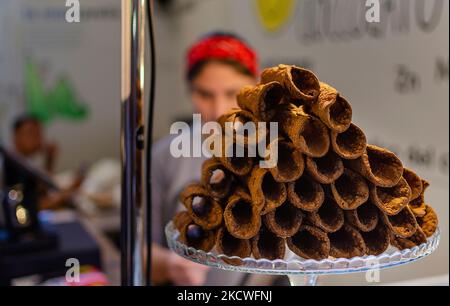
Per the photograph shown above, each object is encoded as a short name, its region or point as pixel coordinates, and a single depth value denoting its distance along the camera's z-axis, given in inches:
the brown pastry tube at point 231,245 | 23.1
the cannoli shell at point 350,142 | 22.0
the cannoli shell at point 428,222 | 25.5
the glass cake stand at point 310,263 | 22.3
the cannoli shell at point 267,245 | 23.0
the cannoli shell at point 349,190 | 22.4
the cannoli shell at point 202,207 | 24.3
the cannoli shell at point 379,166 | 22.6
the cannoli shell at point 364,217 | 23.0
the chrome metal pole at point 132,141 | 25.9
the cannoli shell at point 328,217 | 22.5
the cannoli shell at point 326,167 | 21.9
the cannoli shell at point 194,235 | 24.6
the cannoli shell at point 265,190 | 22.1
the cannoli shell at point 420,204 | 25.1
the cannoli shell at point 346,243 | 23.1
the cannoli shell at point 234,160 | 23.7
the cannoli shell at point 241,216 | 22.4
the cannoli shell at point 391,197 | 23.0
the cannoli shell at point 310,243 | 22.8
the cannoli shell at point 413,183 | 24.9
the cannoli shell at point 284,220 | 22.4
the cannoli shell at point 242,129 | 24.0
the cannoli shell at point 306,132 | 22.0
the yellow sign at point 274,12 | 87.0
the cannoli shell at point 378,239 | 23.5
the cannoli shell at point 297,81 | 22.9
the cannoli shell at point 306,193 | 22.0
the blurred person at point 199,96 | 50.6
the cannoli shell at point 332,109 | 22.0
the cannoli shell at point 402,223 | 23.5
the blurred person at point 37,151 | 96.1
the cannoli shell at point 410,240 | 24.0
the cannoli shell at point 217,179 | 24.7
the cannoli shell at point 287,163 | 21.9
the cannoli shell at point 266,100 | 24.0
